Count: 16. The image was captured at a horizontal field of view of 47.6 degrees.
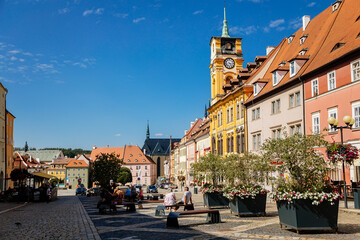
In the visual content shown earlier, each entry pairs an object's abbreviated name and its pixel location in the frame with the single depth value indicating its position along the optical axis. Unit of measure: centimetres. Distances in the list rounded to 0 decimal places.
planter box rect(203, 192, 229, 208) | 2211
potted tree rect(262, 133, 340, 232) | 1203
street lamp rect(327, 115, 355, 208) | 1895
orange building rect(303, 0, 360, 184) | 2422
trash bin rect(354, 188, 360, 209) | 1912
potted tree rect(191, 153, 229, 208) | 2214
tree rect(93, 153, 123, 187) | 4050
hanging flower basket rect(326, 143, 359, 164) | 1891
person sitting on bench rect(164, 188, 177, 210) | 2071
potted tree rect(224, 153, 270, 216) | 1683
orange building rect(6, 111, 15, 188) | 4691
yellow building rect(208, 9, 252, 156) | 4522
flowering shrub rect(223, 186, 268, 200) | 1673
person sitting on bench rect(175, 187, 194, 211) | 2064
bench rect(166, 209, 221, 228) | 1450
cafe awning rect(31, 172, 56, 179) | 3666
